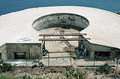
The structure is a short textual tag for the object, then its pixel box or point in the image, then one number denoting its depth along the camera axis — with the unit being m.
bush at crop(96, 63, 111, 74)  30.29
